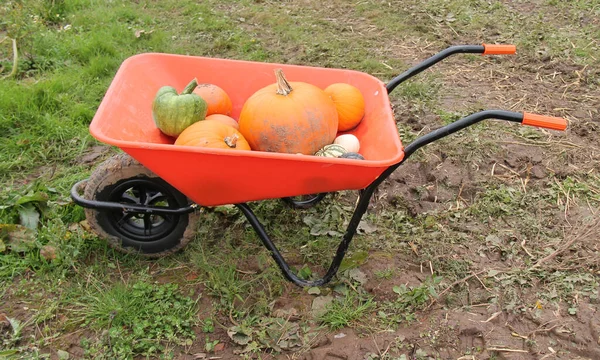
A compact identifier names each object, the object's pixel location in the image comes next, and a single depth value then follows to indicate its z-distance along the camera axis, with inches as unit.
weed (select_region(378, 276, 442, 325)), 95.3
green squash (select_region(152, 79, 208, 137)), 90.6
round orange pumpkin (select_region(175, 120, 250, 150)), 84.7
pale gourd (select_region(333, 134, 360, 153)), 97.8
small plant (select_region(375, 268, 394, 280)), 103.3
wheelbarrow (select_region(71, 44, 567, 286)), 78.1
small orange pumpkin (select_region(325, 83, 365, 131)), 100.0
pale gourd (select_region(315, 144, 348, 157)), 92.8
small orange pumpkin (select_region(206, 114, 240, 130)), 96.7
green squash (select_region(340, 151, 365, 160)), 90.0
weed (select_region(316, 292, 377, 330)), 94.0
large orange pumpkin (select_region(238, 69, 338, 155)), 88.6
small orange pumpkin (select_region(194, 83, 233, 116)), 100.3
